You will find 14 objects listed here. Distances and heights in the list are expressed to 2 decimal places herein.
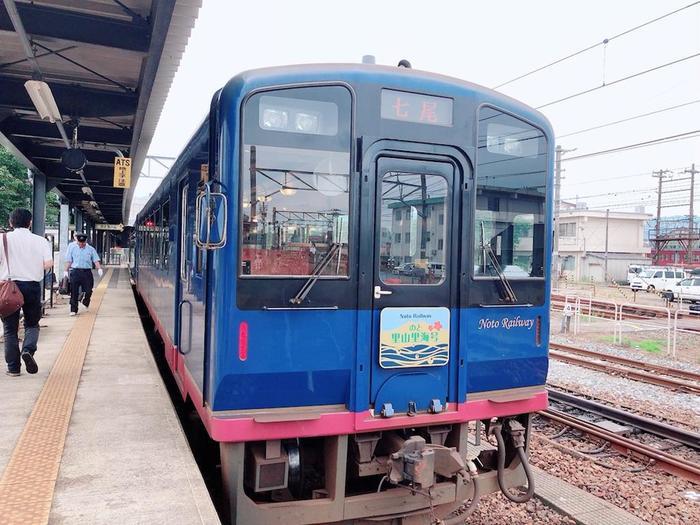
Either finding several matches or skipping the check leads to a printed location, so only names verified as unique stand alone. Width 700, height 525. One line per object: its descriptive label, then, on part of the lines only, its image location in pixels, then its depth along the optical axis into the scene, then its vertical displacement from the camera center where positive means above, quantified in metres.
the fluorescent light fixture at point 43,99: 6.66 +1.74
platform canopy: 5.95 +2.18
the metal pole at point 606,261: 49.10 -0.48
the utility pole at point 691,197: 39.09 +4.13
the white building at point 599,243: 52.91 +1.23
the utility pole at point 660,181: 43.28 +5.79
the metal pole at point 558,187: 22.02 +2.74
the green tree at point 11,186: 29.91 +2.91
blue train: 3.39 -0.25
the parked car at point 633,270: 43.10 -1.06
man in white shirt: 5.83 -0.35
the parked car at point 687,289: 28.37 -1.58
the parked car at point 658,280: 35.78 -1.42
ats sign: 11.20 +1.39
